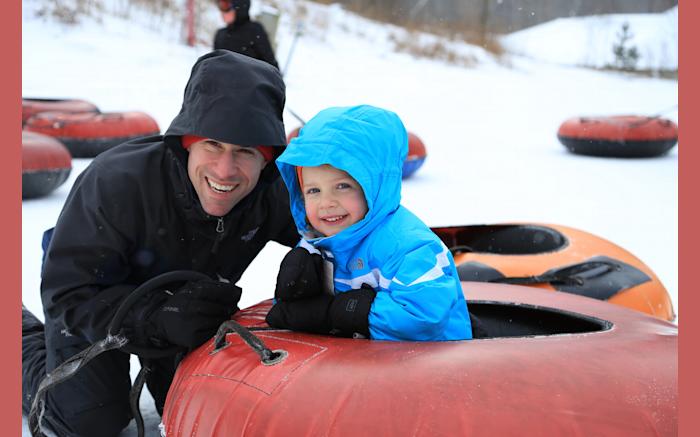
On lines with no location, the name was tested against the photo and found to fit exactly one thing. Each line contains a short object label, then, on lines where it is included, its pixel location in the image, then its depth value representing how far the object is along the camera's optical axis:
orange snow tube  2.72
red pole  13.91
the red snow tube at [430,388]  1.21
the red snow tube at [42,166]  5.11
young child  1.57
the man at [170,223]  1.75
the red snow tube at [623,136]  8.09
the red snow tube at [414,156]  6.60
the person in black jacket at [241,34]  5.07
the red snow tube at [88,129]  6.85
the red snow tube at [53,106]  7.38
